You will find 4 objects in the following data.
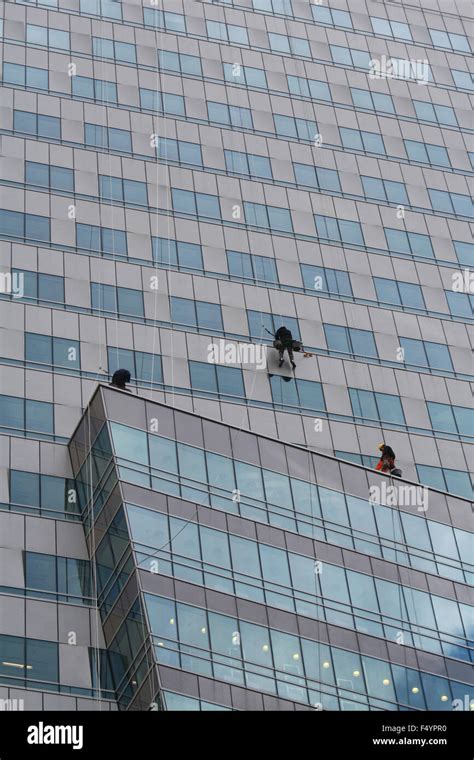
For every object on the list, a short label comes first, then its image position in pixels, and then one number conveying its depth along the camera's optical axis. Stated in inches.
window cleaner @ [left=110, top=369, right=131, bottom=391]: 1840.6
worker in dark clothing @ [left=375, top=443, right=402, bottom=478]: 1899.6
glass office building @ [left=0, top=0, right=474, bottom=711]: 1625.2
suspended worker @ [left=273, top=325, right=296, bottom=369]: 2103.8
